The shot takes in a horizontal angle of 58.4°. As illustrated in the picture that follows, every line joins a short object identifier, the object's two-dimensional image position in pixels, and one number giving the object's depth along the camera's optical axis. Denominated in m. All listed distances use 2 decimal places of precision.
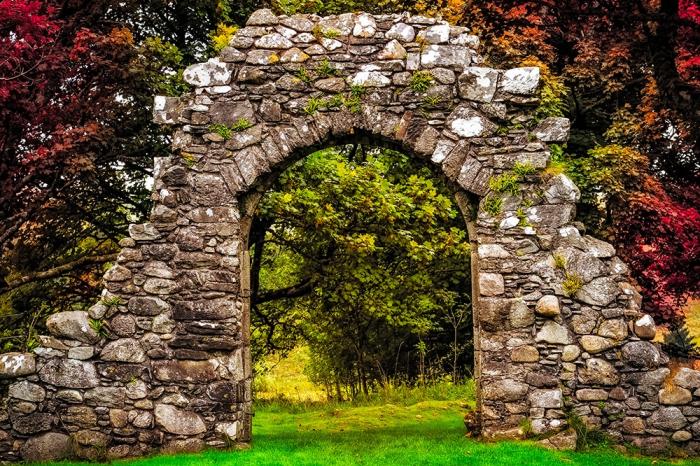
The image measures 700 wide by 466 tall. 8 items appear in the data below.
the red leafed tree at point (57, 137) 6.83
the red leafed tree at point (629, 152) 9.24
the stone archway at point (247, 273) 6.16
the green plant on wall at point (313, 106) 6.48
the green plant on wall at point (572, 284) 6.21
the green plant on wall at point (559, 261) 6.26
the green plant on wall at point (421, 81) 6.43
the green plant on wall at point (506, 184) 6.34
